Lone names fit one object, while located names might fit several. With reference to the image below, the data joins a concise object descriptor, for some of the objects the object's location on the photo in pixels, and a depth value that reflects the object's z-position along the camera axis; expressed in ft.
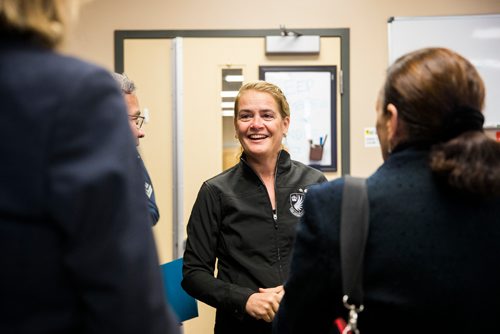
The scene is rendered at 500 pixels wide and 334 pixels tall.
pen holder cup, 10.17
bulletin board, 10.18
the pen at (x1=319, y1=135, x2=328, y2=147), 10.18
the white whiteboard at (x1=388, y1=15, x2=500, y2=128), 10.00
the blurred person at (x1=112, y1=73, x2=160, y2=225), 6.03
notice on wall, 10.21
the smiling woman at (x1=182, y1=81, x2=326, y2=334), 5.23
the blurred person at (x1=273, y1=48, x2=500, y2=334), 2.91
